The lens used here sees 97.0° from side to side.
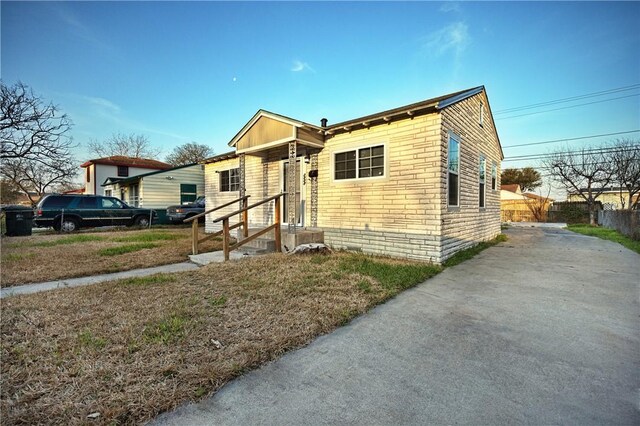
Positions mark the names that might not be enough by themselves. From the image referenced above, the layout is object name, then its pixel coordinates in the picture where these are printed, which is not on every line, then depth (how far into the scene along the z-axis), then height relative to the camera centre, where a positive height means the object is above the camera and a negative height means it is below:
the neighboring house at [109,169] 27.67 +3.78
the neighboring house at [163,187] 18.19 +1.26
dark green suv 12.83 -0.33
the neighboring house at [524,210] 26.97 -0.60
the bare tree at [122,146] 38.14 +8.24
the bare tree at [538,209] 26.83 -0.49
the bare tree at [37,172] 15.80 +2.34
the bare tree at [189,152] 37.56 +7.13
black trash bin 11.37 -0.56
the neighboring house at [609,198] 27.77 +0.80
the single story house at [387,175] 6.43 +0.83
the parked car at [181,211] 16.81 -0.33
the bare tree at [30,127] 13.13 +3.90
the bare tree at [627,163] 21.97 +3.25
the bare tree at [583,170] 23.53 +2.95
